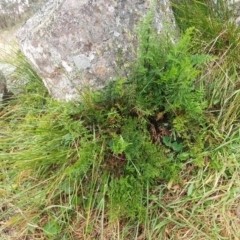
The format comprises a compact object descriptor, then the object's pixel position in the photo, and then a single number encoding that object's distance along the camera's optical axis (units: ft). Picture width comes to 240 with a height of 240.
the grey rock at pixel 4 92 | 6.56
